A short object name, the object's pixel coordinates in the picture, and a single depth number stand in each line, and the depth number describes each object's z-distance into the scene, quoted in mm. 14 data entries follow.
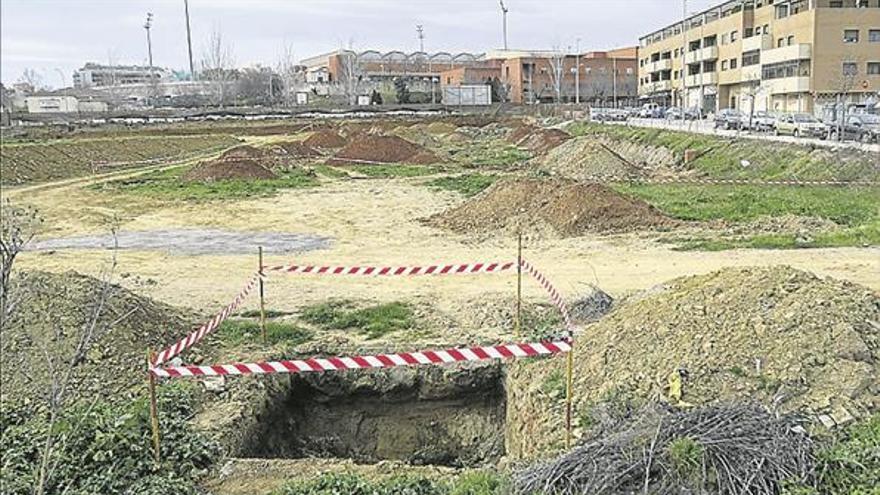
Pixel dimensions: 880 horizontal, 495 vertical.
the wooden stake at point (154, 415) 6801
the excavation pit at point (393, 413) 9625
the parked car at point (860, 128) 31881
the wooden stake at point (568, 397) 7023
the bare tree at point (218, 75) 97431
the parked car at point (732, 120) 42656
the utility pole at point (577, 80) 97362
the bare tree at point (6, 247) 3463
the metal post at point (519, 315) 11234
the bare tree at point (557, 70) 94188
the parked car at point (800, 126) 35188
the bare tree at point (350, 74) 98844
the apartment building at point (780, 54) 55344
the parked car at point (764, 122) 40738
